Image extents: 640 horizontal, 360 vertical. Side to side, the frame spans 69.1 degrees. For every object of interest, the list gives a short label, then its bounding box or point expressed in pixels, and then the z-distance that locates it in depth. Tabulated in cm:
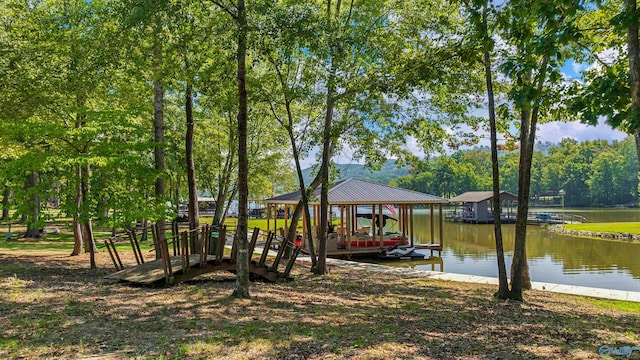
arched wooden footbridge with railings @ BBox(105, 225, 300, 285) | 853
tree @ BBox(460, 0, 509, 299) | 870
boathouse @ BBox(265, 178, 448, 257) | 1969
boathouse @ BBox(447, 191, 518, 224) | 4228
